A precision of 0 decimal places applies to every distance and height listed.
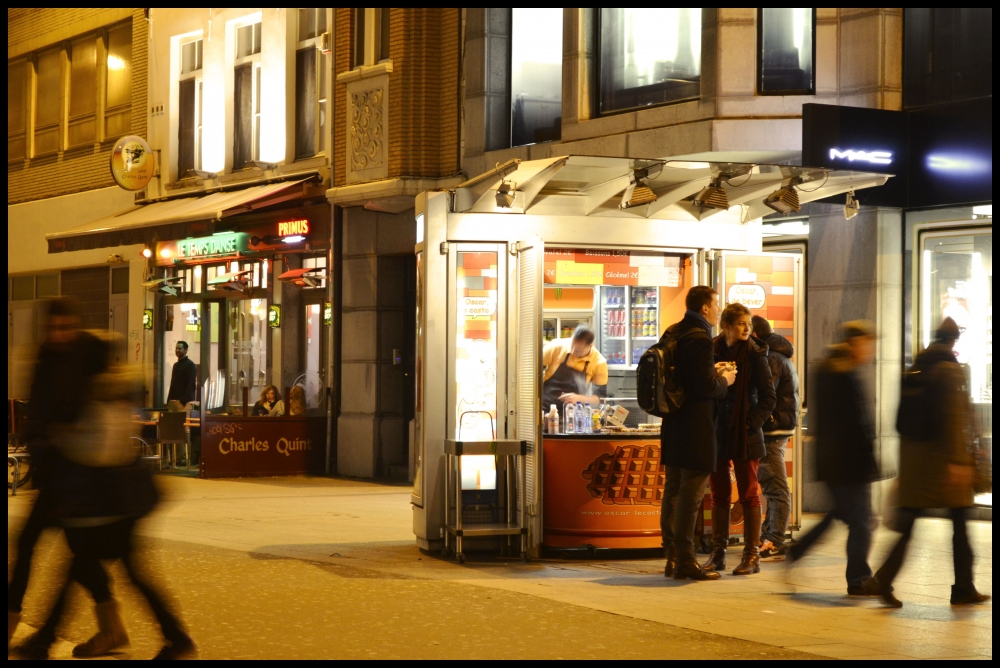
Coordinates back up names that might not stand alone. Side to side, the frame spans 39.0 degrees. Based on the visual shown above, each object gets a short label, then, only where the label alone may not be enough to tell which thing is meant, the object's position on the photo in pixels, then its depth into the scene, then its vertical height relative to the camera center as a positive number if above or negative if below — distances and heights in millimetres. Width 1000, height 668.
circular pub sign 23938 +3097
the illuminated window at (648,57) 15234 +3238
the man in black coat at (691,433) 9609 -586
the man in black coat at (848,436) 8820 -550
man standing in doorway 22000 -532
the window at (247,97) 22844 +4054
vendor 11773 -175
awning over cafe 20531 +1882
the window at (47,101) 28297 +4948
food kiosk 10914 +377
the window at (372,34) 19219 +4286
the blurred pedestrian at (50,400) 6887 -272
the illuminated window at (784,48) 14461 +3087
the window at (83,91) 27078 +4928
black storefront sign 13312 +1928
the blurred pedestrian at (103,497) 6805 -739
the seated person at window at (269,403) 20297 -832
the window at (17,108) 29484 +4957
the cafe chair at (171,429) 19375 -1159
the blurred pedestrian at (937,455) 8578 -649
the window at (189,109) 24156 +4070
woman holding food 10047 -660
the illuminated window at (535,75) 17703 +3459
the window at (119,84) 25953 +4837
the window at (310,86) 21031 +3940
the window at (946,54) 13594 +2892
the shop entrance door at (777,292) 11828 +475
